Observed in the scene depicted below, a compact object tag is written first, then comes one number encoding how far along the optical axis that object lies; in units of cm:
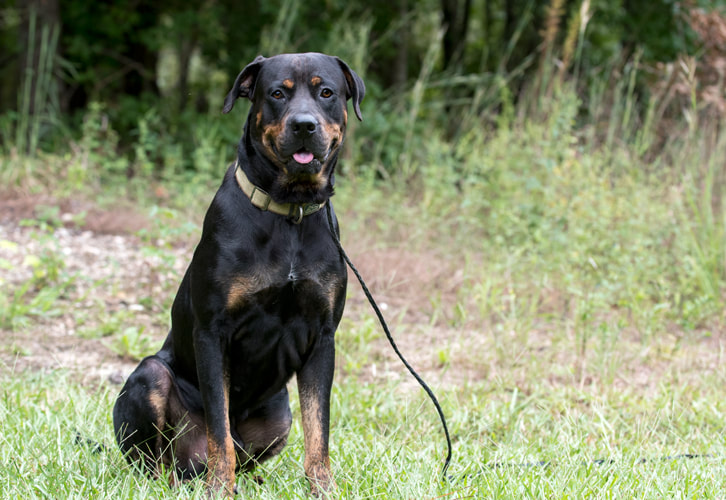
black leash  279
